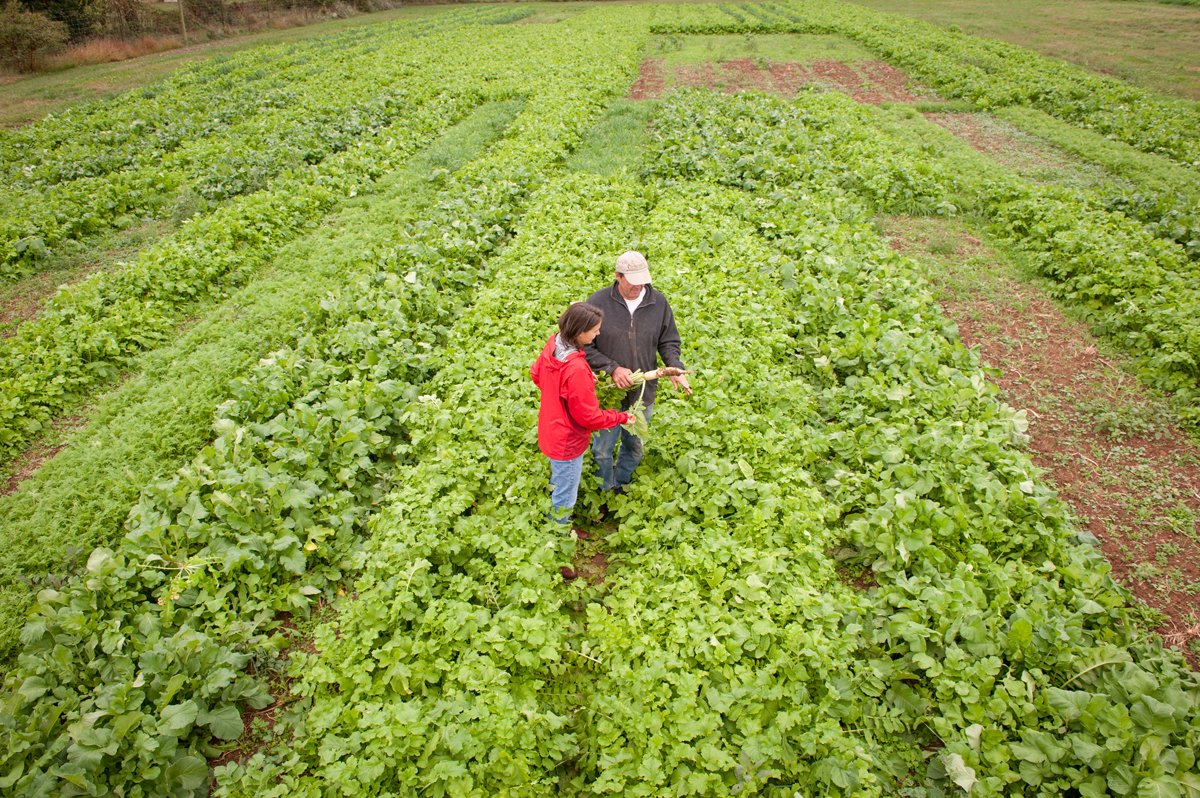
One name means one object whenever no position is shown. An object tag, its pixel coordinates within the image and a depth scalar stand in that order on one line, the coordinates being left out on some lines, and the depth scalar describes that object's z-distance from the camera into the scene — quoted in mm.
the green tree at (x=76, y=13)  27109
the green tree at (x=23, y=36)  24141
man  5184
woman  4578
